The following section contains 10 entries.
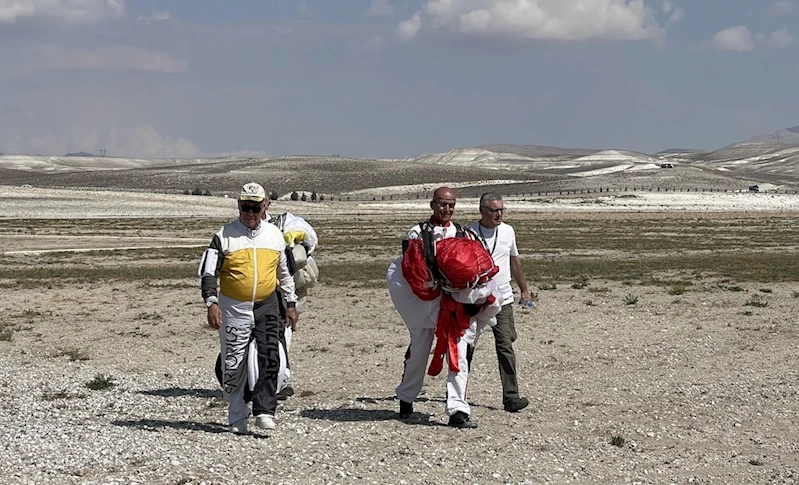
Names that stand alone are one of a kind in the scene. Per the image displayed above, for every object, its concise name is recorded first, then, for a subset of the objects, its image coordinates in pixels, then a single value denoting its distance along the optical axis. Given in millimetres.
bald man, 9344
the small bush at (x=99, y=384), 11448
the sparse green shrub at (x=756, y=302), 18672
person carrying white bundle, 10039
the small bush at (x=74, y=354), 13738
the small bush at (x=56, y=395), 10852
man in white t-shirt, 9938
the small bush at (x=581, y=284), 22506
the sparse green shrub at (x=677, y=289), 20894
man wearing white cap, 8852
